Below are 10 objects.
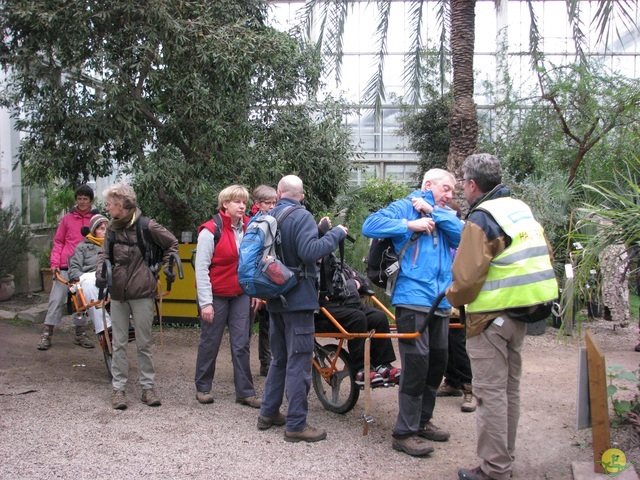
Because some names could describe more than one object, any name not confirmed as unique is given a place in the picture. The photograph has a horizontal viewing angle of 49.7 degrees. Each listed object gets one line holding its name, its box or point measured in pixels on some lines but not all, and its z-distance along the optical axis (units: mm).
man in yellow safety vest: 4051
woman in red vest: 5832
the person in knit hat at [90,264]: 6812
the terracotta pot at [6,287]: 10547
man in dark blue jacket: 4840
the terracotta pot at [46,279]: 11562
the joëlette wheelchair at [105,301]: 5734
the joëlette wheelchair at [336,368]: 5176
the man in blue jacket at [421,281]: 4742
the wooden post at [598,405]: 4262
